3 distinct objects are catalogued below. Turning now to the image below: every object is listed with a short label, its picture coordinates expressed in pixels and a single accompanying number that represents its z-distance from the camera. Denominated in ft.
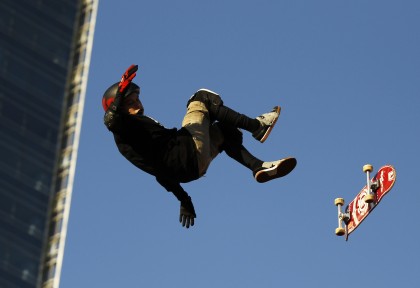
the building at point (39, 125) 281.54
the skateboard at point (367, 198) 99.35
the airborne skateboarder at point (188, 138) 60.25
